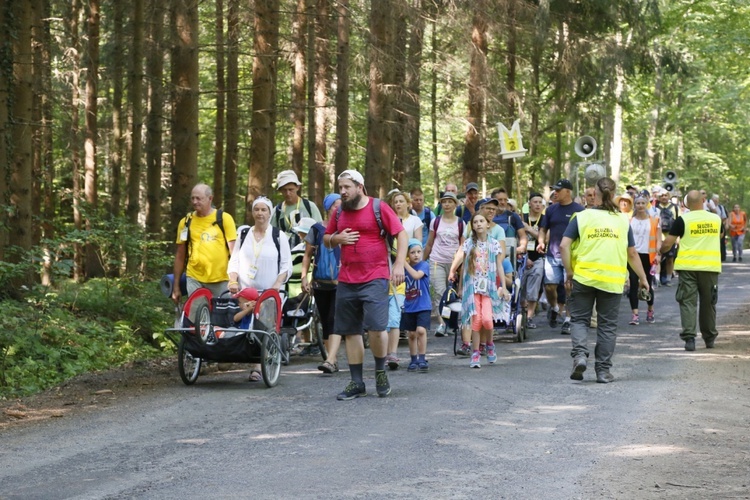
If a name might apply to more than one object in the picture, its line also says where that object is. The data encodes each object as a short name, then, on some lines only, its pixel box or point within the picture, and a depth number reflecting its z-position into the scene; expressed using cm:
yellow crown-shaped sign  2219
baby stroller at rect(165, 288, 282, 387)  1105
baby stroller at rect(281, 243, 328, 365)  1324
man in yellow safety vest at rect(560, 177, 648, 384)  1156
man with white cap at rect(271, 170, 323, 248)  1344
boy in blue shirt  1263
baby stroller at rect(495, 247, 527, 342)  1559
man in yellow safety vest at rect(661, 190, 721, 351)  1458
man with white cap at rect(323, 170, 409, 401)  1030
